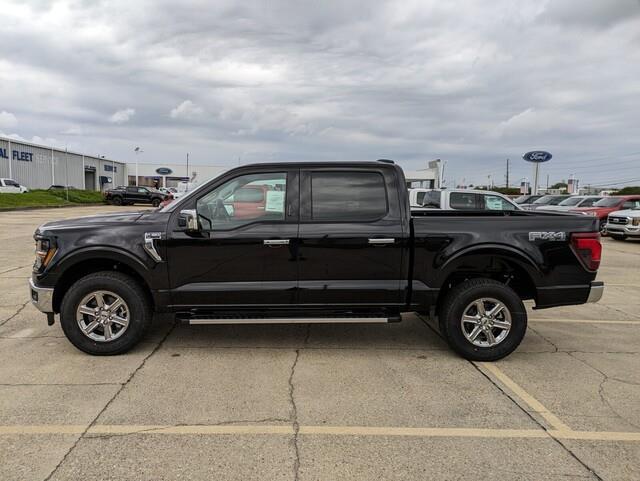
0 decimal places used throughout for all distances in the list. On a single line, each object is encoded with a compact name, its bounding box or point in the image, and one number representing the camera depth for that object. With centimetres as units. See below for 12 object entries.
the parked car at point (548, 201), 2378
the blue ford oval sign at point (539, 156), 3572
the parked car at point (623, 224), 1659
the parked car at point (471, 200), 1288
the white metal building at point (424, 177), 6264
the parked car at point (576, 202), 2098
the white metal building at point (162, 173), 7638
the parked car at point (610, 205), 1964
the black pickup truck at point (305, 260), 454
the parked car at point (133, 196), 3931
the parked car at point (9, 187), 3744
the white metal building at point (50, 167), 4494
